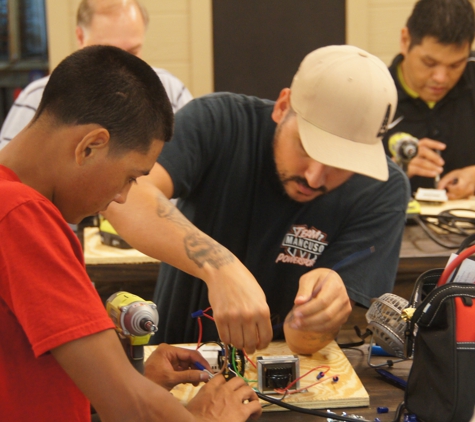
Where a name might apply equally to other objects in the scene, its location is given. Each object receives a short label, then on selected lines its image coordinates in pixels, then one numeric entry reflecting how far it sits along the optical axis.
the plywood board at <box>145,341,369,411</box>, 2.80
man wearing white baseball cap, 2.92
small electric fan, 2.80
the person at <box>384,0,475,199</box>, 3.91
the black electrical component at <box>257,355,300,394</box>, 2.82
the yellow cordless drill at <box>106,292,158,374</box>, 2.68
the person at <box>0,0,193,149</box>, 3.86
